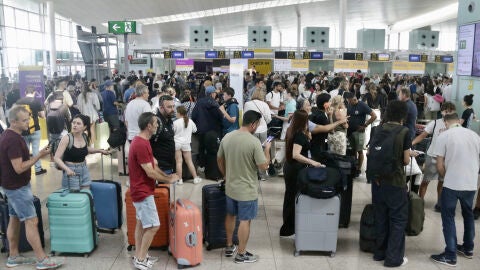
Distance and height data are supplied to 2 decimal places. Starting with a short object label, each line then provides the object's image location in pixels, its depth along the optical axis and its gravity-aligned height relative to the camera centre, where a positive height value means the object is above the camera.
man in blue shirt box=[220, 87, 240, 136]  7.96 -0.64
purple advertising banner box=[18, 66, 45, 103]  10.45 -0.09
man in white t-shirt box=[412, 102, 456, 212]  5.95 -1.19
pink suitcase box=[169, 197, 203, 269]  4.38 -1.55
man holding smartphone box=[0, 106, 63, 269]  4.20 -1.01
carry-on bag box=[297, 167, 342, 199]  4.56 -1.08
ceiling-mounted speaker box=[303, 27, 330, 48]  21.62 +1.87
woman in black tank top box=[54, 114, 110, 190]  4.83 -0.87
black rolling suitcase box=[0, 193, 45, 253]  4.75 -1.63
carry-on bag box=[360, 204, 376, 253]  4.84 -1.66
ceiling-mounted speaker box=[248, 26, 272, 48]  20.88 +1.78
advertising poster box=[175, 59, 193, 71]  20.98 +0.52
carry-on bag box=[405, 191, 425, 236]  4.82 -1.49
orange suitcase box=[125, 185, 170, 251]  4.84 -1.53
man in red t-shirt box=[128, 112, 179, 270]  4.16 -0.97
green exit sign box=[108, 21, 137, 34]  12.84 +1.38
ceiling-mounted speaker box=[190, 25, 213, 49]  20.59 +1.76
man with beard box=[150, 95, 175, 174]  5.68 -0.84
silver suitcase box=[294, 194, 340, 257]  4.64 -1.53
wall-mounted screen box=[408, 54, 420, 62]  22.61 +0.88
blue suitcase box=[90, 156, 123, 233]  5.29 -1.51
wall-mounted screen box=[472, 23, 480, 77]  6.66 +0.30
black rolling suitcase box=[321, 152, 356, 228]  5.36 -1.23
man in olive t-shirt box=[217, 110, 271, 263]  4.37 -0.91
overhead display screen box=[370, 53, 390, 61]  21.23 +0.89
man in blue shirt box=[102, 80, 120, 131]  10.59 -0.76
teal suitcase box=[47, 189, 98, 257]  4.60 -1.50
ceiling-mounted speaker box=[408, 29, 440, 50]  24.28 +1.94
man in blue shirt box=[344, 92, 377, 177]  7.68 -0.79
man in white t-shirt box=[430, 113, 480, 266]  4.50 -0.98
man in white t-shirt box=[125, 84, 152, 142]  7.02 -0.53
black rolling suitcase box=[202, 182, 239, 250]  4.85 -1.52
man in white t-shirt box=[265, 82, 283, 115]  10.38 -0.53
